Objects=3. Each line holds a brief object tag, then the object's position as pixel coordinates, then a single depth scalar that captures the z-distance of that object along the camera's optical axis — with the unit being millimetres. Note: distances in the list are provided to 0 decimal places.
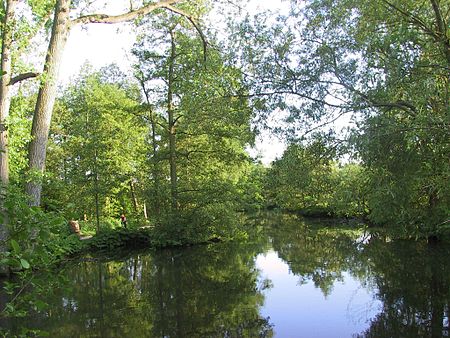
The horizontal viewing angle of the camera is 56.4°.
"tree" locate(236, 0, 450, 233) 6801
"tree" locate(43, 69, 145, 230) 21172
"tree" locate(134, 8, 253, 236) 19109
